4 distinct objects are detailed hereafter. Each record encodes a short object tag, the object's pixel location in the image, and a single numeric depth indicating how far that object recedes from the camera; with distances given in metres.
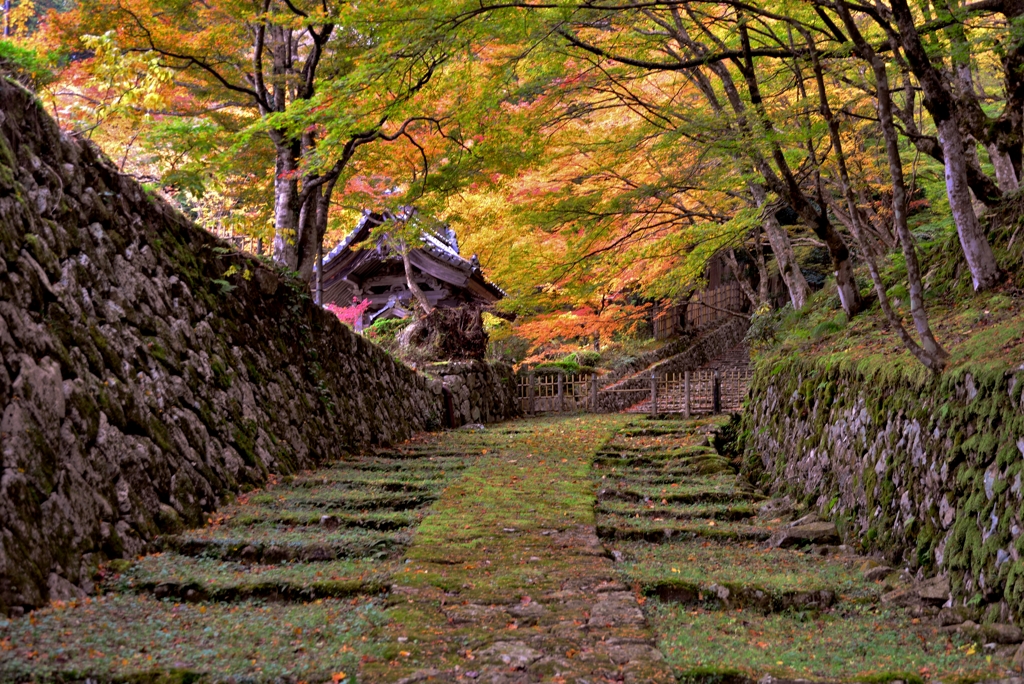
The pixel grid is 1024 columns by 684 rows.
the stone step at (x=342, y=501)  8.19
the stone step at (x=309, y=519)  7.47
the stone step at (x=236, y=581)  5.64
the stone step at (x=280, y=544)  6.53
